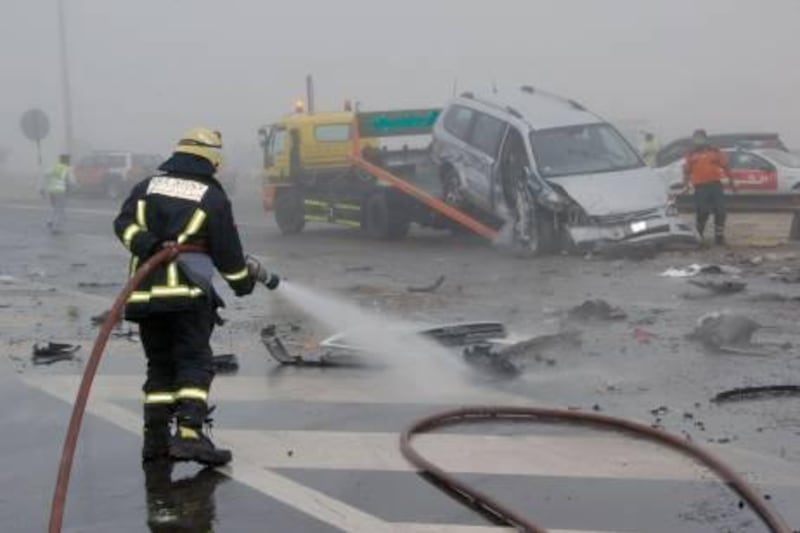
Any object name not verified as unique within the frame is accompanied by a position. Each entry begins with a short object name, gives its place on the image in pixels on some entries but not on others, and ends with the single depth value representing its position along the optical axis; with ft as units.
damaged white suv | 44.62
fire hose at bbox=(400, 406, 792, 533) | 14.38
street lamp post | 125.21
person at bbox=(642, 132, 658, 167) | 79.36
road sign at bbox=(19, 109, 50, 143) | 99.60
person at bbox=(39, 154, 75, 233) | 69.21
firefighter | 16.89
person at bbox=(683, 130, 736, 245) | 48.44
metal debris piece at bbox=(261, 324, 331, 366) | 25.64
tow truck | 54.85
